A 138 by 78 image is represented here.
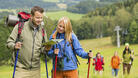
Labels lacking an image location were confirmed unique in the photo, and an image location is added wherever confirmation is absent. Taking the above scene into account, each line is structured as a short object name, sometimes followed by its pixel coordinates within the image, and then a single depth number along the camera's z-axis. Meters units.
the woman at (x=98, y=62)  19.92
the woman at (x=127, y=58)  20.19
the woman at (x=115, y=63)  20.76
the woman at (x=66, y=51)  7.28
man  7.21
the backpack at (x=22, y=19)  7.28
